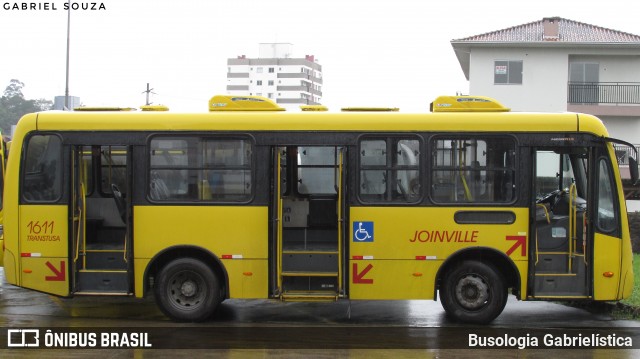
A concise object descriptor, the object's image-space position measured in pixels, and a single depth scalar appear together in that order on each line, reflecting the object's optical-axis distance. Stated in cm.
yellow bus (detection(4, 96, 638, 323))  1073
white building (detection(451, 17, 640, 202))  3772
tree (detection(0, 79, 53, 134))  6823
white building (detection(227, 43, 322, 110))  14738
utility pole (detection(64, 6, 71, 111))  2992
